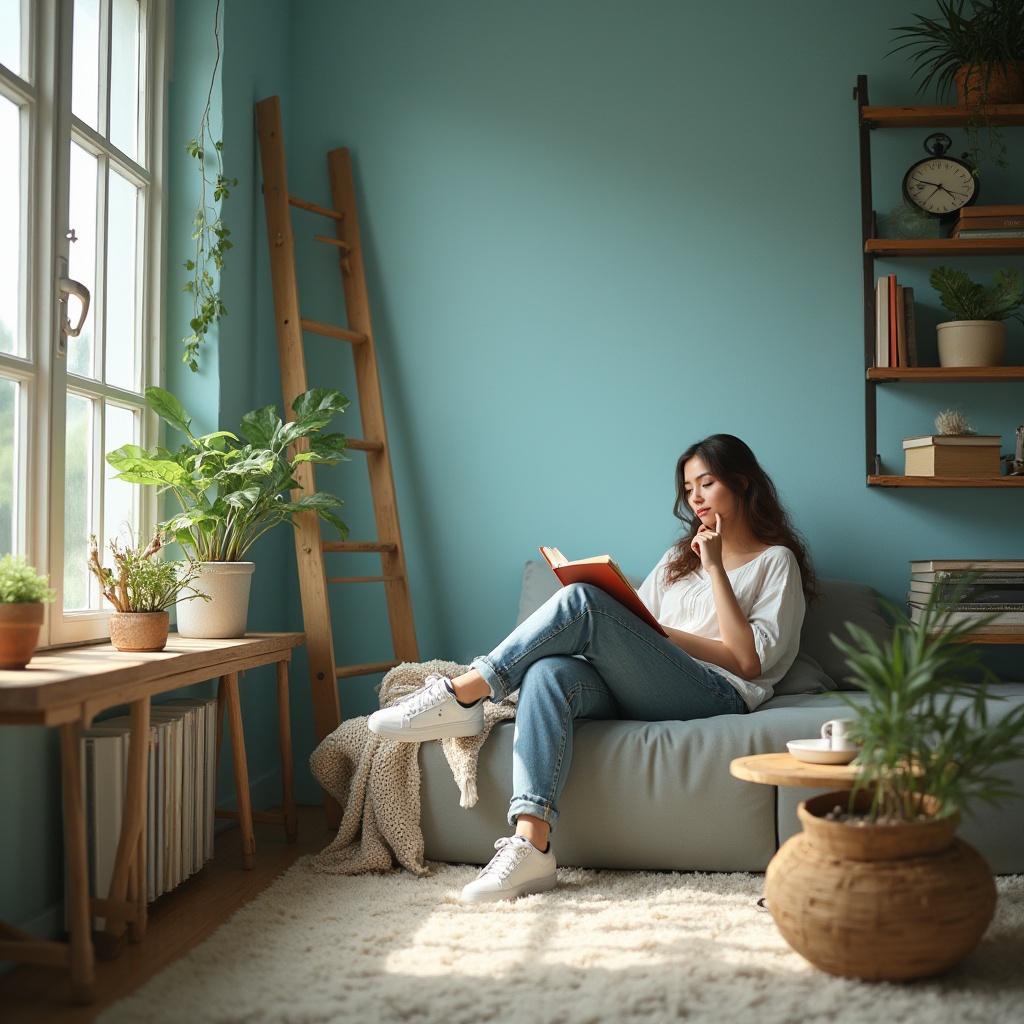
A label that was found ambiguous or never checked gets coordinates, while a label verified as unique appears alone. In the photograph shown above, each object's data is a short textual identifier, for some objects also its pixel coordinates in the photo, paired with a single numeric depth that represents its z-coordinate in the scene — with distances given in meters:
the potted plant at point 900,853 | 1.61
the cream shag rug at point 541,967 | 1.57
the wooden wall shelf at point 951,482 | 2.83
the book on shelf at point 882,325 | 2.95
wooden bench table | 1.60
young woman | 2.22
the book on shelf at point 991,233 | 2.91
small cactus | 2.89
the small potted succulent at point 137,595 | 2.12
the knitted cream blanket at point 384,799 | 2.37
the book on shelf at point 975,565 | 2.77
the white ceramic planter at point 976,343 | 2.89
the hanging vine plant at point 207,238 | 2.74
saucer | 1.84
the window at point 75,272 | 2.08
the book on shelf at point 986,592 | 2.77
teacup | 1.84
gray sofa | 2.29
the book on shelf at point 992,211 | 2.90
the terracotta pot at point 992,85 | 2.92
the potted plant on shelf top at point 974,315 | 2.89
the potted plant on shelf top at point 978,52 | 2.88
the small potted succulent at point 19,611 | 1.71
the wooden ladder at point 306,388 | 2.90
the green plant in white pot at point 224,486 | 2.42
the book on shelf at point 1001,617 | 2.76
